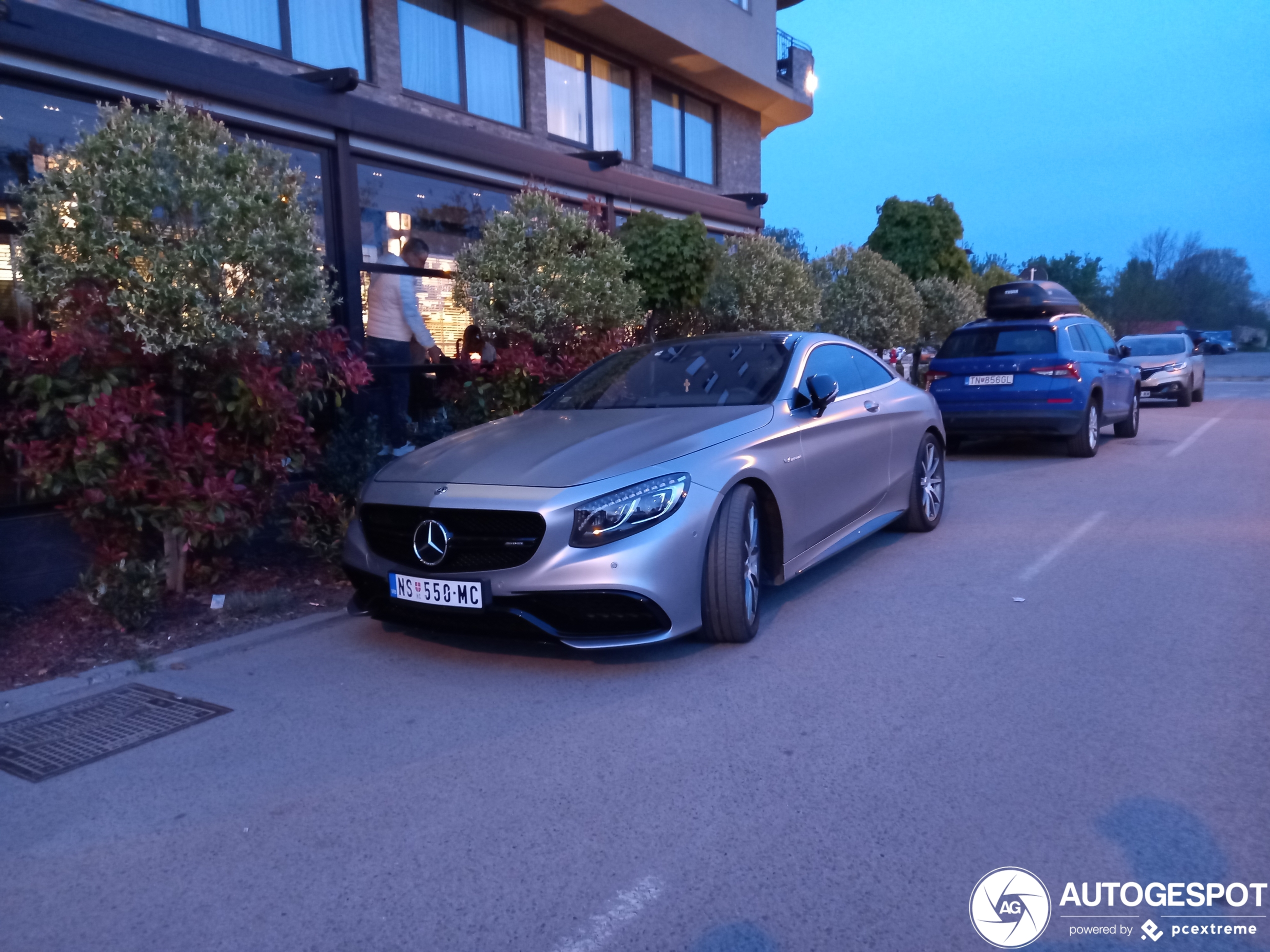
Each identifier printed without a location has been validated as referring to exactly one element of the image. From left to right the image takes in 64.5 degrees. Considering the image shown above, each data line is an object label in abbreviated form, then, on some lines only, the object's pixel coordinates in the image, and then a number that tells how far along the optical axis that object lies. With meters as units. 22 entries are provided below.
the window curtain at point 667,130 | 15.66
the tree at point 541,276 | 8.54
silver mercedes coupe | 4.46
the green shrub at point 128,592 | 5.49
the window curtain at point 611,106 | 14.21
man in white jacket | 9.65
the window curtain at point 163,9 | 8.48
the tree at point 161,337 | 5.26
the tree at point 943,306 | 19.98
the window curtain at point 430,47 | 11.12
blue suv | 11.09
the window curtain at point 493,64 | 12.00
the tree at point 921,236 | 20.53
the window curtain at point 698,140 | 16.55
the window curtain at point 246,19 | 9.03
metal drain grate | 4.04
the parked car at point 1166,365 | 19.28
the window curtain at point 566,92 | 13.34
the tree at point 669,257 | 10.68
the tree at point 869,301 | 15.94
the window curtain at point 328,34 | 9.88
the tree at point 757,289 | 11.66
